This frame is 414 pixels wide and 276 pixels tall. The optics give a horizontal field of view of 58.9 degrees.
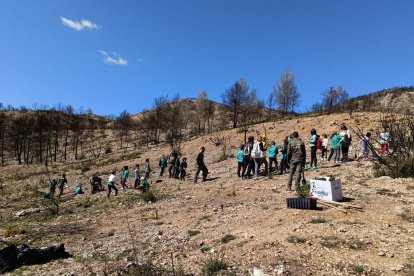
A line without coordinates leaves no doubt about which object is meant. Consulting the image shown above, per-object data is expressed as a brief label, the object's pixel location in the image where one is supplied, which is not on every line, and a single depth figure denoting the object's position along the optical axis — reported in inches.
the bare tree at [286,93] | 2425.0
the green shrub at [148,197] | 621.1
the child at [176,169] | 868.8
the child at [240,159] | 701.3
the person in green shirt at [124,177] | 822.5
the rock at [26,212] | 677.3
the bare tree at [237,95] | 2164.1
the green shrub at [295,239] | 297.4
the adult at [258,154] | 664.4
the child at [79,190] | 882.8
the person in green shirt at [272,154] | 694.5
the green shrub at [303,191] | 427.8
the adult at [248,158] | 679.6
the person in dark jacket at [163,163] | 920.3
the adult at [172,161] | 861.2
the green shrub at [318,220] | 332.8
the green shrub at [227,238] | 330.3
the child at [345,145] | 679.1
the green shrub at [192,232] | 376.4
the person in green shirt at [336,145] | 695.1
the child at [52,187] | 850.4
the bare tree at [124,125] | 2752.0
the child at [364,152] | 701.3
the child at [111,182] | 739.4
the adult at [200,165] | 744.6
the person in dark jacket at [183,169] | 841.6
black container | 374.6
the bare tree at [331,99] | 1746.1
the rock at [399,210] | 352.9
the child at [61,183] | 901.9
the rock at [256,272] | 251.5
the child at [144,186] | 691.4
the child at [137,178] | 807.7
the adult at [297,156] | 480.4
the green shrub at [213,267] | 263.3
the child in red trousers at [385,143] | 556.6
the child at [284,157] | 674.2
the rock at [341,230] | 310.0
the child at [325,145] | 784.6
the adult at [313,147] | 652.6
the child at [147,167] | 872.0
